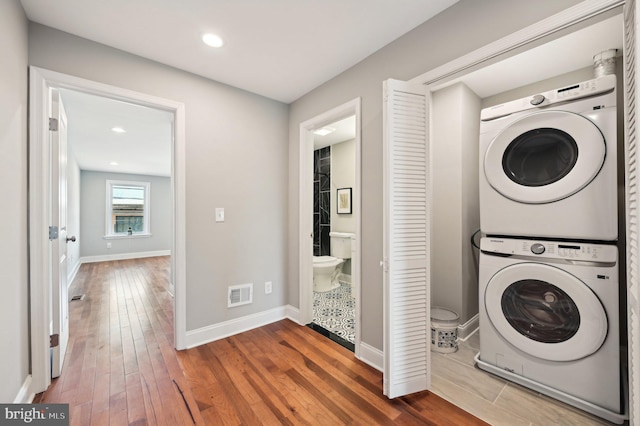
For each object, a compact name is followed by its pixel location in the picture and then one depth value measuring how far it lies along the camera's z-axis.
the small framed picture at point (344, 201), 4.38
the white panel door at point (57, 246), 1.86
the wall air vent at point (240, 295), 2.59
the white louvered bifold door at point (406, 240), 1.67
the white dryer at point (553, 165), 1.49
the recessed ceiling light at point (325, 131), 3.75
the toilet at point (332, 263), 3.87
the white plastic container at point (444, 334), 2.26
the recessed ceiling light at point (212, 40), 1.87
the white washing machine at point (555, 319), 1.46
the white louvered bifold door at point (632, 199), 0.92
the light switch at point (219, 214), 2.51
